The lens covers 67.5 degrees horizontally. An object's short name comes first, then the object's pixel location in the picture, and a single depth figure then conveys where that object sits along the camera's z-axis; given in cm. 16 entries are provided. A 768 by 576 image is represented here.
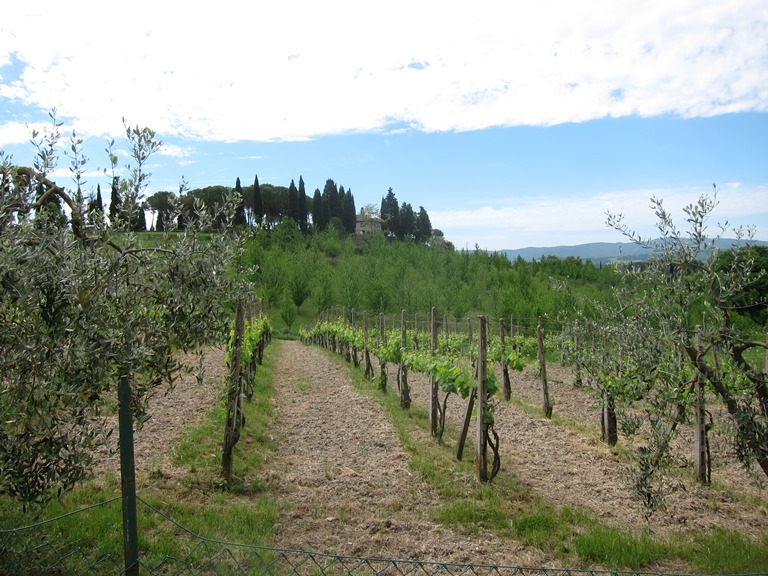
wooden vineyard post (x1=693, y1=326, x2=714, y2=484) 818
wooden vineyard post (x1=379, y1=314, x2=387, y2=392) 1628
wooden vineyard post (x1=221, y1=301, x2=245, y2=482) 802
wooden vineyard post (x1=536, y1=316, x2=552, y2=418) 1312
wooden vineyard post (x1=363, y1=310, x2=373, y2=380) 1942
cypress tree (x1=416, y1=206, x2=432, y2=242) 10450
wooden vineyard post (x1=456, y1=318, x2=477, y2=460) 925
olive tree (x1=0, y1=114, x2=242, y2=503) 316
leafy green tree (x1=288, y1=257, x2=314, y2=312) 5056
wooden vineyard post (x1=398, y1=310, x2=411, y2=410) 1355
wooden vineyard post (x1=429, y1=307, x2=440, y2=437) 1104
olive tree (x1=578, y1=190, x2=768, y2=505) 437
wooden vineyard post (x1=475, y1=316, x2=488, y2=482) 832
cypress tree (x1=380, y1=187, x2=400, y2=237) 10150
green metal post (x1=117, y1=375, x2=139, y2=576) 375
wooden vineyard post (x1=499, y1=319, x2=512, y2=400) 1594
